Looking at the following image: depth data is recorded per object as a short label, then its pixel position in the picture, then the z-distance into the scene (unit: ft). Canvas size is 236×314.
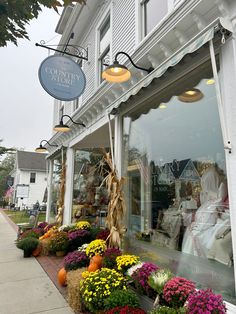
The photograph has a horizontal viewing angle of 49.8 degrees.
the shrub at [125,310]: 9.72
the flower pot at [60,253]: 22.96
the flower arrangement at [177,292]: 9.30
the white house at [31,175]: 119.55
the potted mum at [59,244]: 22.61
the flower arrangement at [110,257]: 14.19
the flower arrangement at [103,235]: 18.97
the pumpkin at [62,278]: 16.10
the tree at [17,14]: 7.55
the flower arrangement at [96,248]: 16.35
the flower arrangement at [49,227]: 30.57
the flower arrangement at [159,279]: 10.11
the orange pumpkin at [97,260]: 15.05
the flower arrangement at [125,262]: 13.23
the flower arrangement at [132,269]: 12.51
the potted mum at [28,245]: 23.44
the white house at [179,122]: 9.83
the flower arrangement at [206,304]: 7.65
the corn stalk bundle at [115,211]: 15.71
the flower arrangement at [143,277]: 11.13
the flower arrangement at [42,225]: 34.13
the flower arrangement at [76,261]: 16.22
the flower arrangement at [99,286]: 11.34
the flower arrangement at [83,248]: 18.21
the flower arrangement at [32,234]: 26.99
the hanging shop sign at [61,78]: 19.33
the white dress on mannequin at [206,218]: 11.39
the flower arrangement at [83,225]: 24.59
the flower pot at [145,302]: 11.03
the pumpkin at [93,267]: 14.69
